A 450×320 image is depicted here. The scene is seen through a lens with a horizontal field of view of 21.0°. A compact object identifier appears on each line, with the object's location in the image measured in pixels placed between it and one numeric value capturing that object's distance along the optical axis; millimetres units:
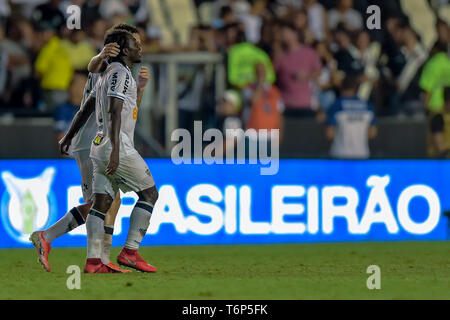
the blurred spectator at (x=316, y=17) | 19012
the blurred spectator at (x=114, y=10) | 17683
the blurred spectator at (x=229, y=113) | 15898
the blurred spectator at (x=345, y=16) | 19062
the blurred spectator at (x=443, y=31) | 17688
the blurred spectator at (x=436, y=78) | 17469
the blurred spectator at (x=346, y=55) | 17625
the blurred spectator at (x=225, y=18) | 18019
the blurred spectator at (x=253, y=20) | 18594
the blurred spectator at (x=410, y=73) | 18188
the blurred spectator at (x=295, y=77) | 17266
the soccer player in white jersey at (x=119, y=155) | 10133
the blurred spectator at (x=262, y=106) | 16391
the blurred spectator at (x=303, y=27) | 17998
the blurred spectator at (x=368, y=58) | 18312
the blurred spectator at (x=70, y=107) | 15109
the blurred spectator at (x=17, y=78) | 17359
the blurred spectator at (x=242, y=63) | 17078
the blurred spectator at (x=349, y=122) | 16094
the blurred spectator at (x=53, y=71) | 17219
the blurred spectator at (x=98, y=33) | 17312
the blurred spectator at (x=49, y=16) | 17891
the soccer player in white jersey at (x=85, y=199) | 10773
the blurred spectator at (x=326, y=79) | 17969
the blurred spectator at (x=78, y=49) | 17312
